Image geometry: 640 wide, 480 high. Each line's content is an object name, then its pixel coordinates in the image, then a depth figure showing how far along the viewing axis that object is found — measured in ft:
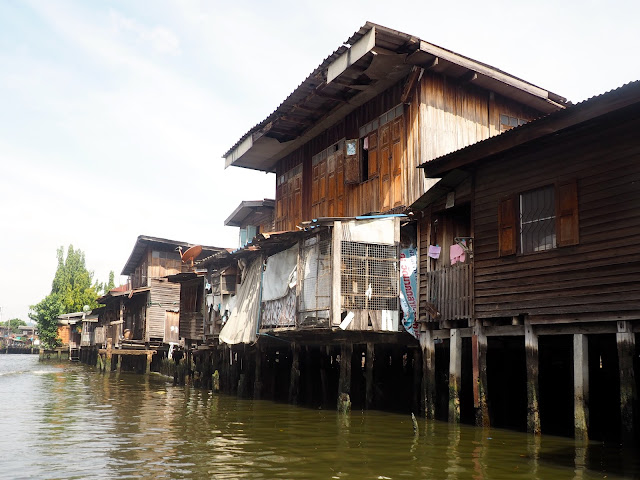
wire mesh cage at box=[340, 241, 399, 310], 51.26
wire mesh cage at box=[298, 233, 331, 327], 52.01
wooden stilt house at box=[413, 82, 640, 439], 34.78
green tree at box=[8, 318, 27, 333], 431.51
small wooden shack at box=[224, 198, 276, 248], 96.22
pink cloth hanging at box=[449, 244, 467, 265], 47.26
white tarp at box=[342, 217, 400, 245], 51.75
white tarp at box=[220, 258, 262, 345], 65.98
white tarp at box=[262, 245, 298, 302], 58.08
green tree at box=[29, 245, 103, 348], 230.68
